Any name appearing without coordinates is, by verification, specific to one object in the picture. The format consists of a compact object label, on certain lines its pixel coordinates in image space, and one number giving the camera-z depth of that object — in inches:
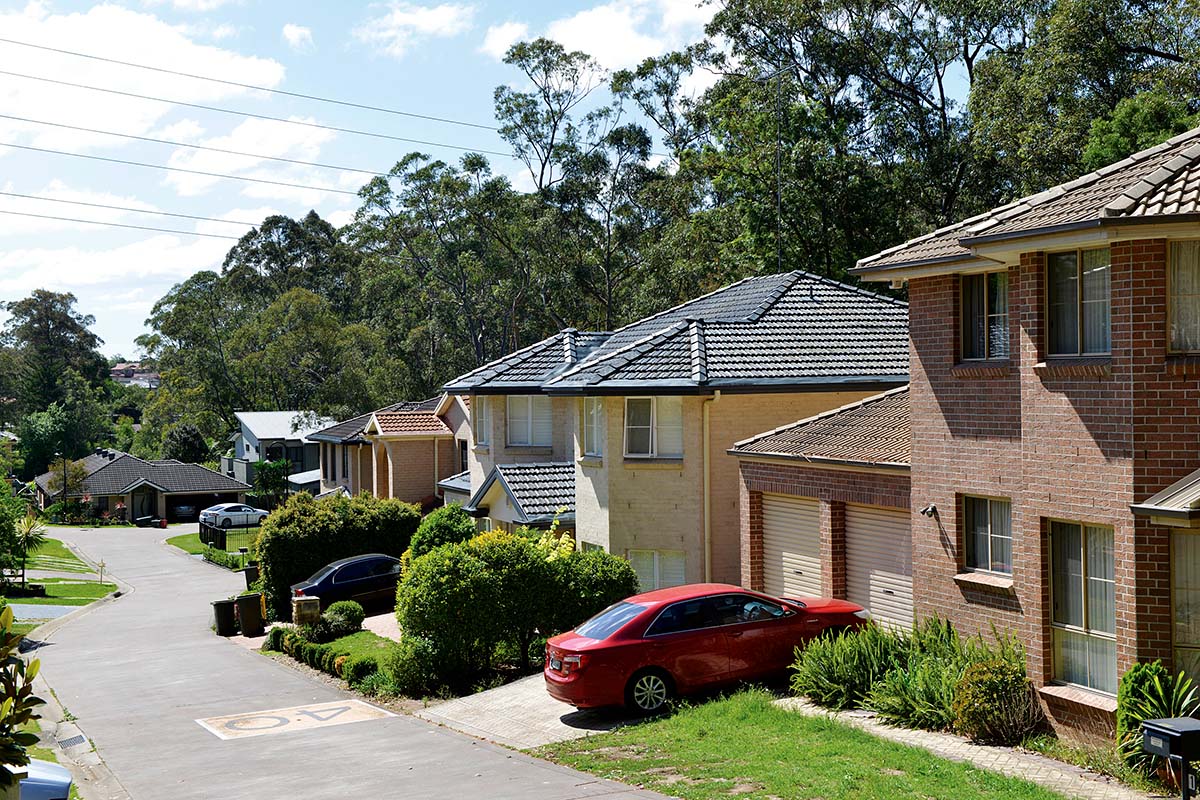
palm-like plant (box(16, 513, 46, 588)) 1651.1
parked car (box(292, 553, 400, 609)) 1206.9
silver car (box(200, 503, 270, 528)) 2519.7
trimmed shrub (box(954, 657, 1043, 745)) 513.7
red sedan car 615.2
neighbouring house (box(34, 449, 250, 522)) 3051.2
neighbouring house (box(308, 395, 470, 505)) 1617.9
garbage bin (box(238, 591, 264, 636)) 1231.5
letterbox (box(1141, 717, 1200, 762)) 376.8
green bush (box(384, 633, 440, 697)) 788.0
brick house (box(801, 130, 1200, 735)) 458.0
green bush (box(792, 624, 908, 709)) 594.5
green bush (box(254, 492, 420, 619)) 1277.1
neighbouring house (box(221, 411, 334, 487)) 2920.8
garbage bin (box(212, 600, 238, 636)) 1246.3
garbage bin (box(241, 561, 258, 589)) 1529.7
